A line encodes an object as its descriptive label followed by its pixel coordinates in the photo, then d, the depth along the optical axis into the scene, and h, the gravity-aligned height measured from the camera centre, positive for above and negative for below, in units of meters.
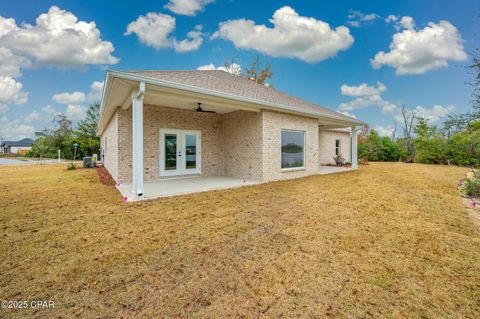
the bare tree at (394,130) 31.77 +4.07
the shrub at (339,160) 16.41 -0.29
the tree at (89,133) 28.84 +3.47
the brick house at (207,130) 6.41 +1.20
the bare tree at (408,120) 25.75 +4.55
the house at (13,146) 61.03 +3.39
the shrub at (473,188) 6.56 -1.04
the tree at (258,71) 24.53 +10.19
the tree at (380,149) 20.92 +0.72
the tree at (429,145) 18.16 +1.01
